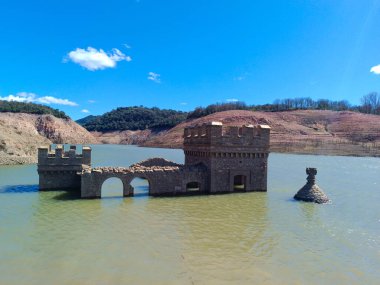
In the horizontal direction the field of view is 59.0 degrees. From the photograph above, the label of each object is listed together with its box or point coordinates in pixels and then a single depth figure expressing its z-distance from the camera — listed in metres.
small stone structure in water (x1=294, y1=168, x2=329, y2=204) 21.17
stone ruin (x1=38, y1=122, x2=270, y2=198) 21.62
